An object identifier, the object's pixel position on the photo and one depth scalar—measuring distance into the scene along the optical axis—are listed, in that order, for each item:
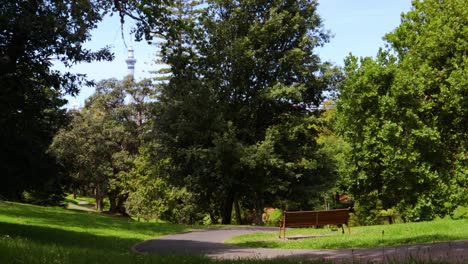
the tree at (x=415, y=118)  26.84
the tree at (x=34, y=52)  11.85
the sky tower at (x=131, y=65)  187.25
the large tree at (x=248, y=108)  28.06
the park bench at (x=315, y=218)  15.43
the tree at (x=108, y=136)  44.69
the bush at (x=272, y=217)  41.83
